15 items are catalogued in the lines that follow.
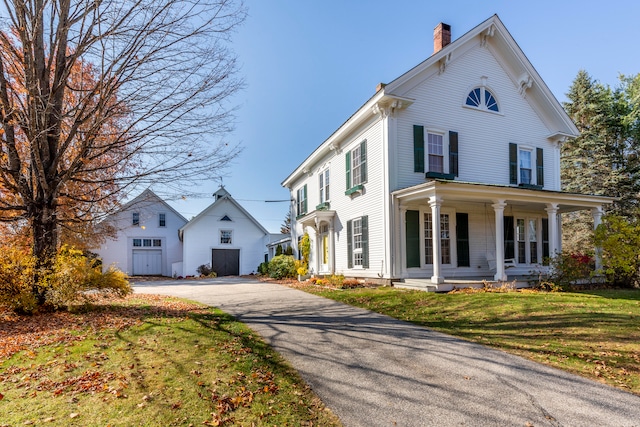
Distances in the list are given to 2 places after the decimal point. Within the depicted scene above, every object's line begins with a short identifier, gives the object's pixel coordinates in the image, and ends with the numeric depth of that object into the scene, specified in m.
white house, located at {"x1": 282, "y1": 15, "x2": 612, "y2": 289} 12.36
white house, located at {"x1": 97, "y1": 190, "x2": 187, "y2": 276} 27.90
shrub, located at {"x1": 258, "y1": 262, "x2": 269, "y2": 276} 23.52
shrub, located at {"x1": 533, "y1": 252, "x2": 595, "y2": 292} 11.47
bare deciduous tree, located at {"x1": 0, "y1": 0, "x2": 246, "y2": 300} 7.47
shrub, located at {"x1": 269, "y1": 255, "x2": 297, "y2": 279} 19.72
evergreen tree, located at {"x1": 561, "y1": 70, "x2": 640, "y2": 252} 23.84
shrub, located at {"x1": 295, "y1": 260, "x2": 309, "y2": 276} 17.50
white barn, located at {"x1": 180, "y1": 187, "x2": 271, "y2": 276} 26.88
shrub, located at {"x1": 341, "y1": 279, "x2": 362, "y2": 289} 13.09
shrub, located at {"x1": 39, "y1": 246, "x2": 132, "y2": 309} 7.85
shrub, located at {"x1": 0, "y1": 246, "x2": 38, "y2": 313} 7.68
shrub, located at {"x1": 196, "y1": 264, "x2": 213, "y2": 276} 26.66
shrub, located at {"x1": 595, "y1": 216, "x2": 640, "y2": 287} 11.33
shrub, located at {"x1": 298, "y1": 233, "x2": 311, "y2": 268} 18.69
